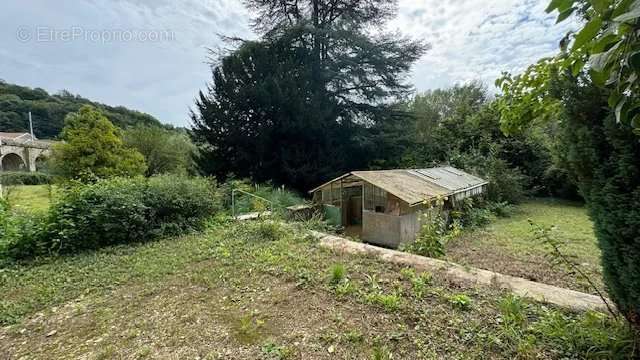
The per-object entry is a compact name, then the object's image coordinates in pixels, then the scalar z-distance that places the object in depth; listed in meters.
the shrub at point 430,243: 4.98
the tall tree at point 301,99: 12.77
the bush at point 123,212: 5.34
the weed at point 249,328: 2.52
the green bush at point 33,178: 17.50
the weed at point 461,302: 2.73
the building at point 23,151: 24.08
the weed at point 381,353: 2.14
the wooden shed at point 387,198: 7.24
